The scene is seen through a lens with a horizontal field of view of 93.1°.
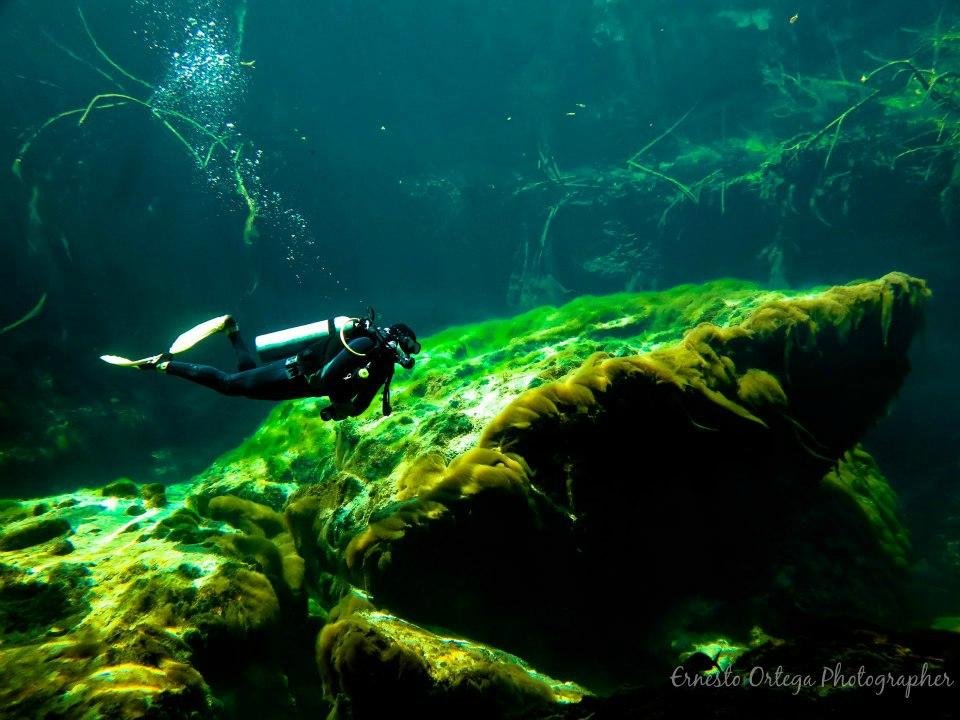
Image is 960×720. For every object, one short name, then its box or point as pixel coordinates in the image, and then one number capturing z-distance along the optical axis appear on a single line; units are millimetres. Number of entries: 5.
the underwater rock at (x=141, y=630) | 2383
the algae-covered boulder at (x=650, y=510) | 3289
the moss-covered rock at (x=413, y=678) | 2400
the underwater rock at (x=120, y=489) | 5871
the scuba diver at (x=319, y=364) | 3920
